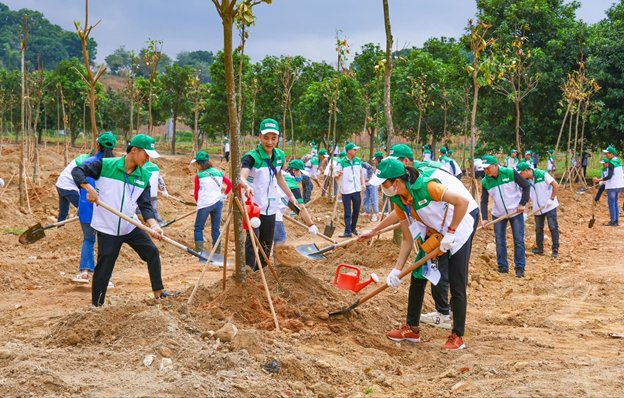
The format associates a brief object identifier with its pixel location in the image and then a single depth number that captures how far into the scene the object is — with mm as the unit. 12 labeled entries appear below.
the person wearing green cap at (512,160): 19709
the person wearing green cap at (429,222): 4324
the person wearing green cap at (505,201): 8289
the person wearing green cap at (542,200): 9422
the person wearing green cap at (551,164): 22838
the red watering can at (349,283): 5520
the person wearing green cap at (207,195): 9055
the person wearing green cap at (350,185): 11766
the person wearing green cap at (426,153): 17347
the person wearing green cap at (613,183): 13820
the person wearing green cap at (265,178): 5625
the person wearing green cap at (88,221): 6148
